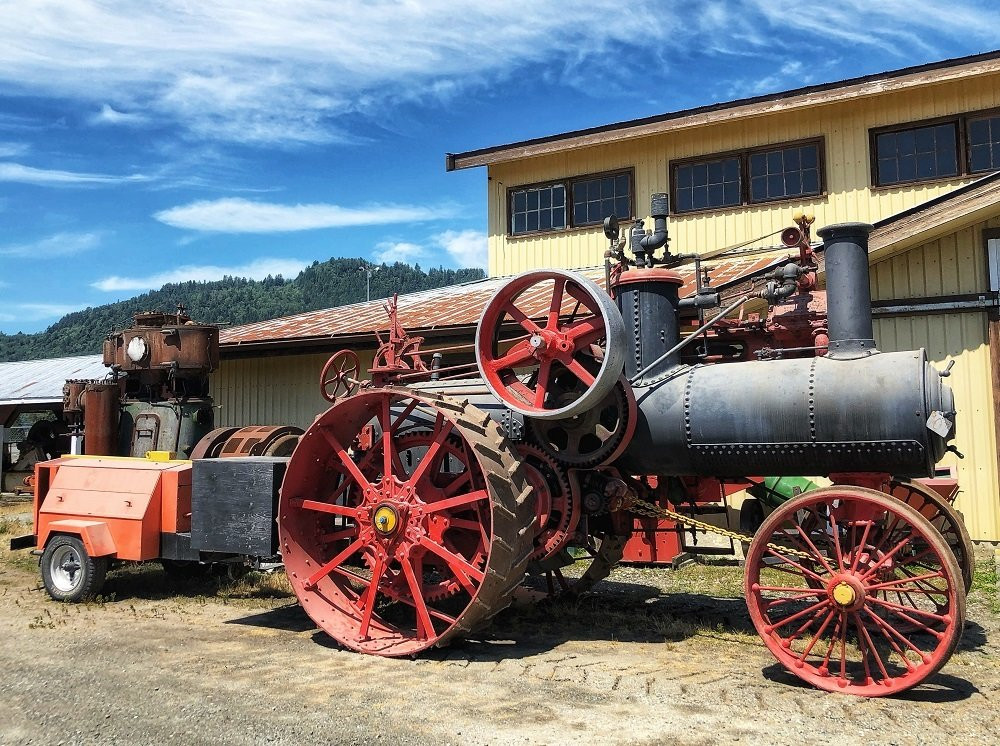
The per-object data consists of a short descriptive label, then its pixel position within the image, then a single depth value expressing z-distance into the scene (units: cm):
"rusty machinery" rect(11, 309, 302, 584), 745
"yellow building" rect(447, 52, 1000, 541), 1084
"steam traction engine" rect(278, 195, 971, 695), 564
